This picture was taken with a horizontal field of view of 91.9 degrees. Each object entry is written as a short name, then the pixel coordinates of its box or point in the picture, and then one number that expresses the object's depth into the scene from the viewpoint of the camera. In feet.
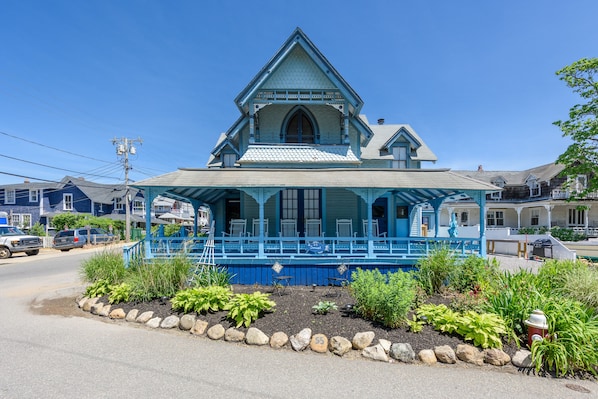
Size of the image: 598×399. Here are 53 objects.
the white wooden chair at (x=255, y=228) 41.55
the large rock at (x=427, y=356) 16.22
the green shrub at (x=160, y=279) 24.53
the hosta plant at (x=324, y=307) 21.11
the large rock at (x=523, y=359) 15.65
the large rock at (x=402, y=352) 16.39
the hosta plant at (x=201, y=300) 21.50
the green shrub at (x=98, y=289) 26.53
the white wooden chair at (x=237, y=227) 41.59
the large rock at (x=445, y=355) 16.20
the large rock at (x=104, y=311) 23.53
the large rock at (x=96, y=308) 24.03
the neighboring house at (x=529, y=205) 104.53
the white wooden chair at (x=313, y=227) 41.88
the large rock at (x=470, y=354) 16.16
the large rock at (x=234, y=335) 18.78
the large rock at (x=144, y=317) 21.93
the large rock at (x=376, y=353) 16.55
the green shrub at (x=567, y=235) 96.17
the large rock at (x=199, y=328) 19.88
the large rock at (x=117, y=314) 22.86
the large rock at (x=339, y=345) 17.04
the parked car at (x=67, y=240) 83.15
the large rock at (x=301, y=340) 17.53
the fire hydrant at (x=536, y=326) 16.24
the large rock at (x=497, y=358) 15.98
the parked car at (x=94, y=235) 89.71
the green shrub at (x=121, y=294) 24.58
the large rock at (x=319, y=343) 17.34
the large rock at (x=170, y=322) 20.88
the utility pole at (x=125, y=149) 102.94
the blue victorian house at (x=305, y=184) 31.71
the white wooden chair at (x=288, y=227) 42.22
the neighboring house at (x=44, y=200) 125.80
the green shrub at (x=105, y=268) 27.86
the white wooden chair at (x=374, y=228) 42.11
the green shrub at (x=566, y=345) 14.98
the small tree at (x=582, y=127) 50.19
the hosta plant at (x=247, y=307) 19.62
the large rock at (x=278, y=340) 17.89
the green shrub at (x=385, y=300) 18.85
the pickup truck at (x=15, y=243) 65.77
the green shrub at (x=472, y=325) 16.71
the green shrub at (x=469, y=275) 25.75
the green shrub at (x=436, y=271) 25.84
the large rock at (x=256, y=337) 18.21
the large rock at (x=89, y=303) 24.92
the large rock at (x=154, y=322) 21.15
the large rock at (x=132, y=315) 22.38
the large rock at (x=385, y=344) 16.99
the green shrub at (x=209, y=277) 26.48
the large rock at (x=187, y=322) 20.48
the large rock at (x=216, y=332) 19.12
